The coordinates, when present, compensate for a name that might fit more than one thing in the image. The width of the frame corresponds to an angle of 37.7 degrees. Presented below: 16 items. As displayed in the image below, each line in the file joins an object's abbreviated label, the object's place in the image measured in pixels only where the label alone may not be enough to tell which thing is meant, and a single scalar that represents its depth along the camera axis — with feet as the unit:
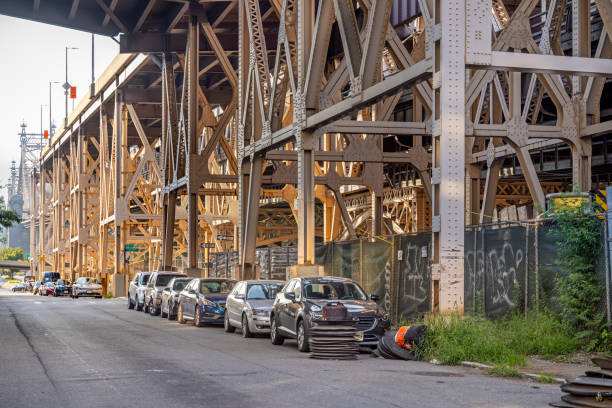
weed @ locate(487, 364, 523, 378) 47.24
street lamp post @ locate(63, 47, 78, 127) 288.10
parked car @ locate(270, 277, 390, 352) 62.39
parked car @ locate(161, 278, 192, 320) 109.70
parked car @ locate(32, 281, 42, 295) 302.66
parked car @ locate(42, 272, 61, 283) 296.51
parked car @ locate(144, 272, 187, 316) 120.78
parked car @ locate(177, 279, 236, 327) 93.25
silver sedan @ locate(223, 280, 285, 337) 77.20
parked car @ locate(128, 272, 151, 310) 134.41
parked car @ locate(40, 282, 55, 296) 258.43
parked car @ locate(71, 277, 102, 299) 214.69
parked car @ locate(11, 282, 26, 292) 408.44
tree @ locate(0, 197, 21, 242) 144.40
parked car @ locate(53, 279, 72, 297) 241.76
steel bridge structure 61.16
